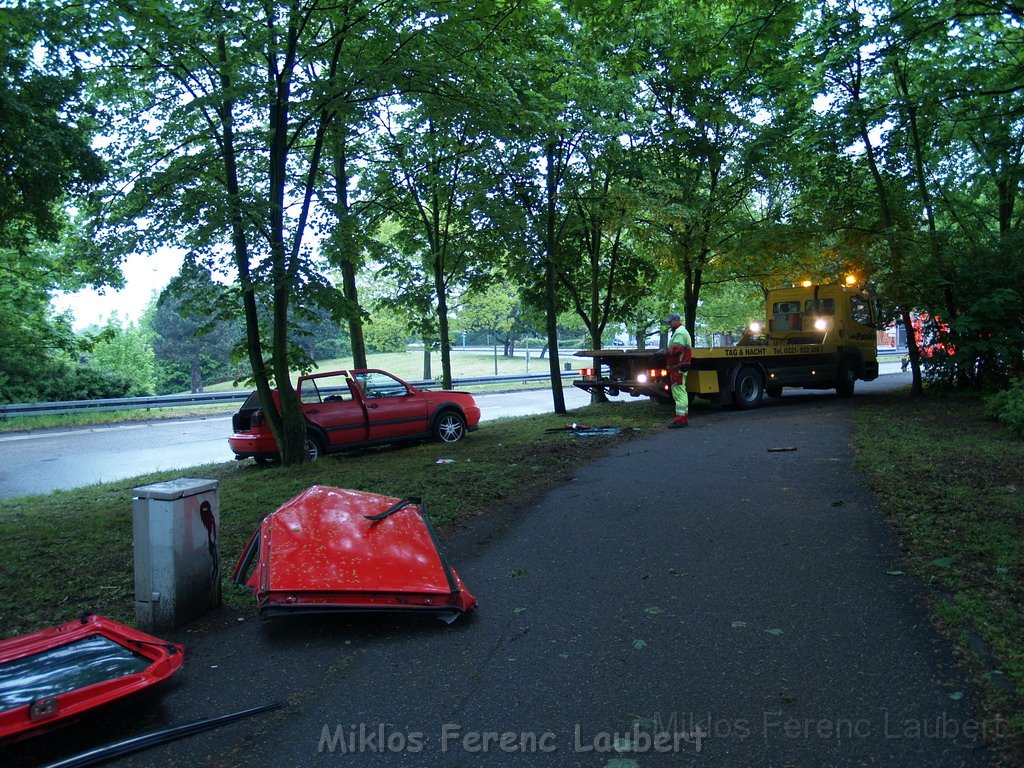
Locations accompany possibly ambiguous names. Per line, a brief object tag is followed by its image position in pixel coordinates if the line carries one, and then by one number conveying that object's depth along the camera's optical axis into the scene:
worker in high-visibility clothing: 14.48
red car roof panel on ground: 4.39
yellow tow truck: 16.28
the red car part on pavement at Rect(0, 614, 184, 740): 3.14
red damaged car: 12.41
